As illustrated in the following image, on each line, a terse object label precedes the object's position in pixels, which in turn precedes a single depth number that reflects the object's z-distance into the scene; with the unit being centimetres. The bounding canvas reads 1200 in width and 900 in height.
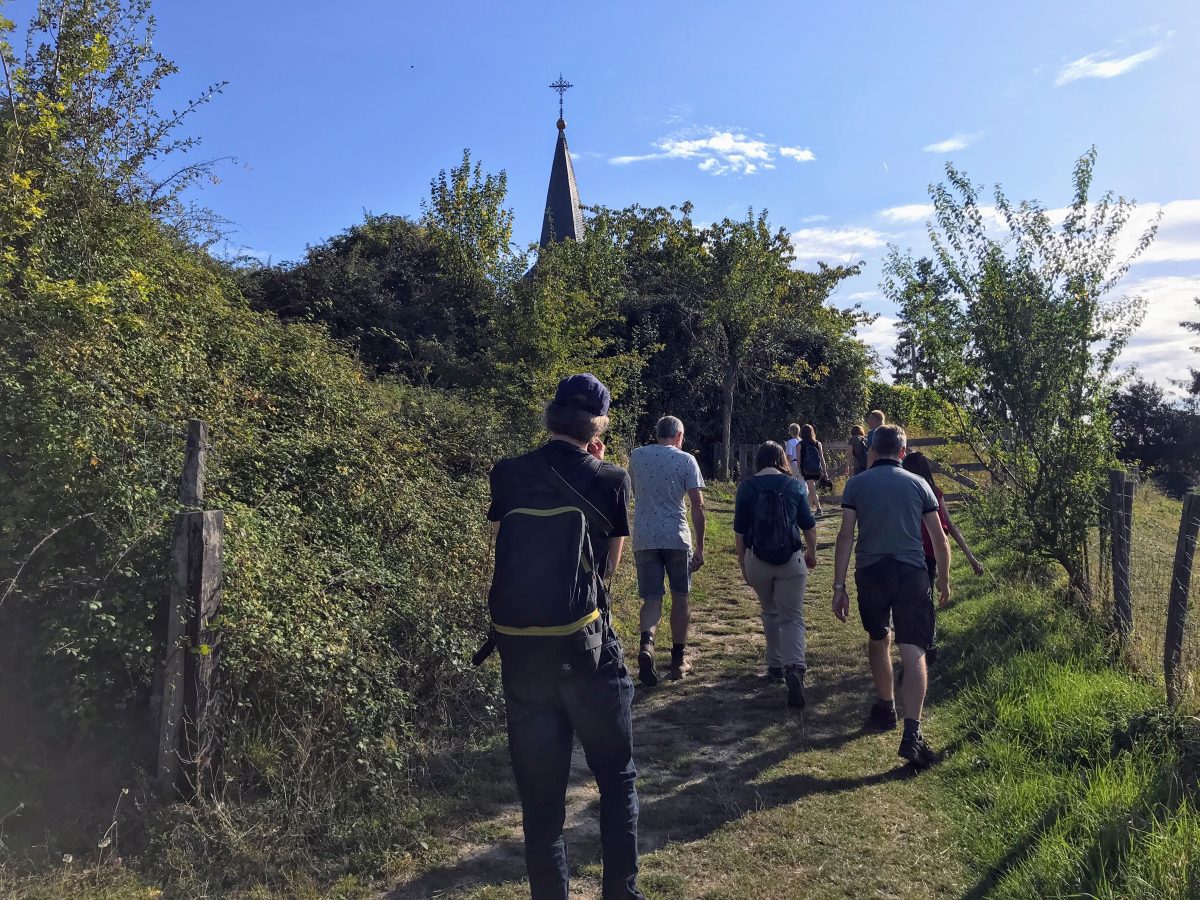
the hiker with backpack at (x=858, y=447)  1159
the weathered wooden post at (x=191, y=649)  380
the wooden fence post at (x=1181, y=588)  514
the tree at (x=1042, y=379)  735
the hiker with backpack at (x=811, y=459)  1238
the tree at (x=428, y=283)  1395
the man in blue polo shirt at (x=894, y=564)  479
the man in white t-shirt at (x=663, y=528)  607
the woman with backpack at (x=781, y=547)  564
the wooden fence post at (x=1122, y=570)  609
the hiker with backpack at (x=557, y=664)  286
